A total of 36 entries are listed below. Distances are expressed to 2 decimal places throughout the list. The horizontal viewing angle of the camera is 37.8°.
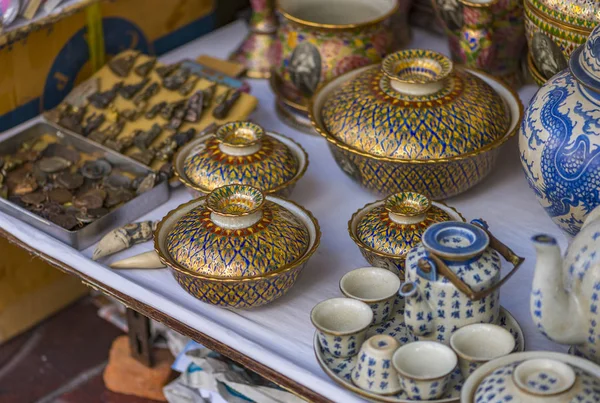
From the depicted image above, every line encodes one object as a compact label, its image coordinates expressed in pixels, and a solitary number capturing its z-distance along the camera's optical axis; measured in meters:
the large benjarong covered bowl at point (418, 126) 1.38
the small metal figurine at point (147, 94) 1.77
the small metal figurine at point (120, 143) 1.65
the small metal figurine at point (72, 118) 1.70
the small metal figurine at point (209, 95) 1.73
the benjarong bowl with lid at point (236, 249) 1.21
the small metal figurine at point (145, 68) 1.83
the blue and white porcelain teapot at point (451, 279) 1.05
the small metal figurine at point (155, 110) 1.73
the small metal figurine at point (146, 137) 1.66
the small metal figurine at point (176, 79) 1.78
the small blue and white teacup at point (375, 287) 1.18
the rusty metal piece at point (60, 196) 1.54
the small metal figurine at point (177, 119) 1.69
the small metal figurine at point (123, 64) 1.83
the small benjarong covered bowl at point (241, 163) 1.41
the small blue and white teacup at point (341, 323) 1.12
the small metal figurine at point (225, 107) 1.69
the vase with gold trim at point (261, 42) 1.94
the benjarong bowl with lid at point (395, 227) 1.25
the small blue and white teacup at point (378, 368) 1.07
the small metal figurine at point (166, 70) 1.82
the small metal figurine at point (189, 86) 1.77
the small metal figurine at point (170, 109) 1.72
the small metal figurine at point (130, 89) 1.78
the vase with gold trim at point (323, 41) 1.64
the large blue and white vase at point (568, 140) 1.16
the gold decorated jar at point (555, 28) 1.37
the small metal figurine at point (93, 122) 1.71
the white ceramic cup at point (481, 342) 1.07
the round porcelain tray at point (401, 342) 1.07
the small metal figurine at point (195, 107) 1.70
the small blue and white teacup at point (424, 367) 1.03
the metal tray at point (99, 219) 1.42
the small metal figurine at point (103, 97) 1.76
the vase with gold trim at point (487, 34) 1.59
